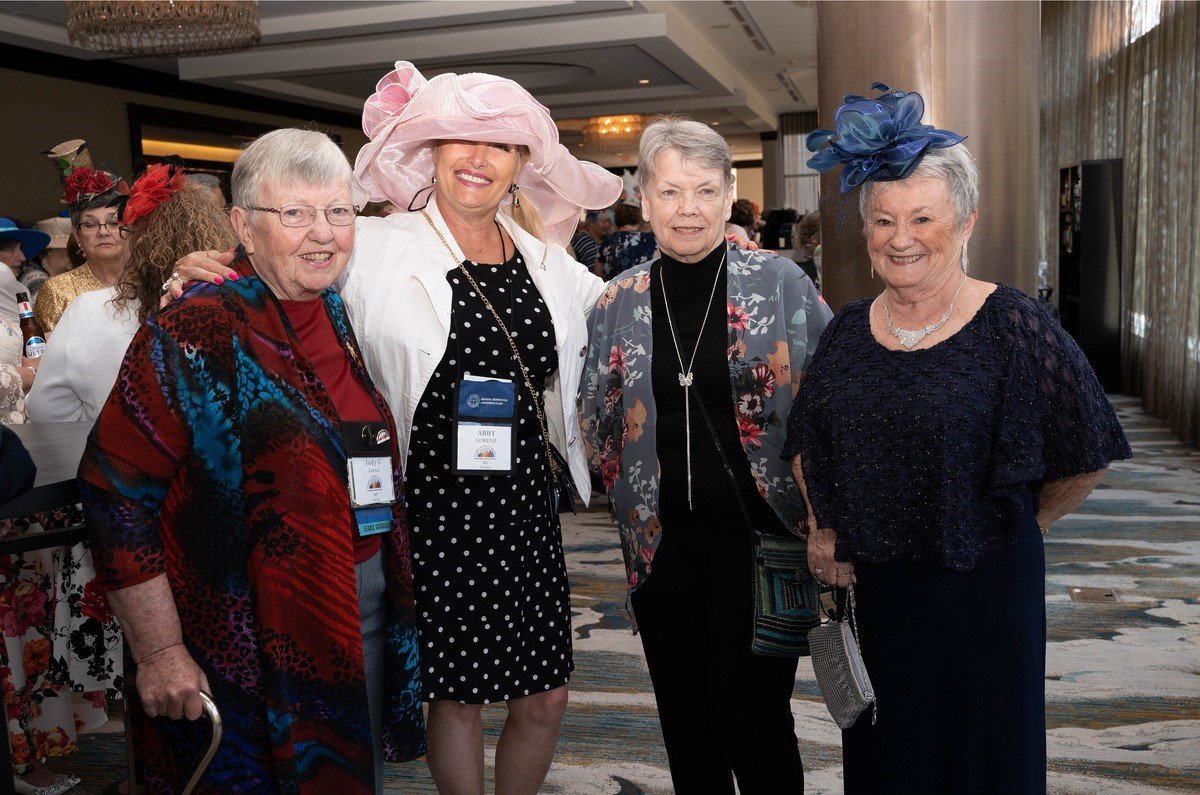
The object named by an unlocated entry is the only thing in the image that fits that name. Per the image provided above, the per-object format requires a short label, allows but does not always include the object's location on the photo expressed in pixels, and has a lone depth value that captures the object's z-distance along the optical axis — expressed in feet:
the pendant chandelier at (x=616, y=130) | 52.49
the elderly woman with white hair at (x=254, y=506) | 5.16
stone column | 11.61
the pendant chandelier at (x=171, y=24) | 22.95
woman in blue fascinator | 5.79
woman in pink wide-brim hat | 6.98
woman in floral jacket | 6.97
